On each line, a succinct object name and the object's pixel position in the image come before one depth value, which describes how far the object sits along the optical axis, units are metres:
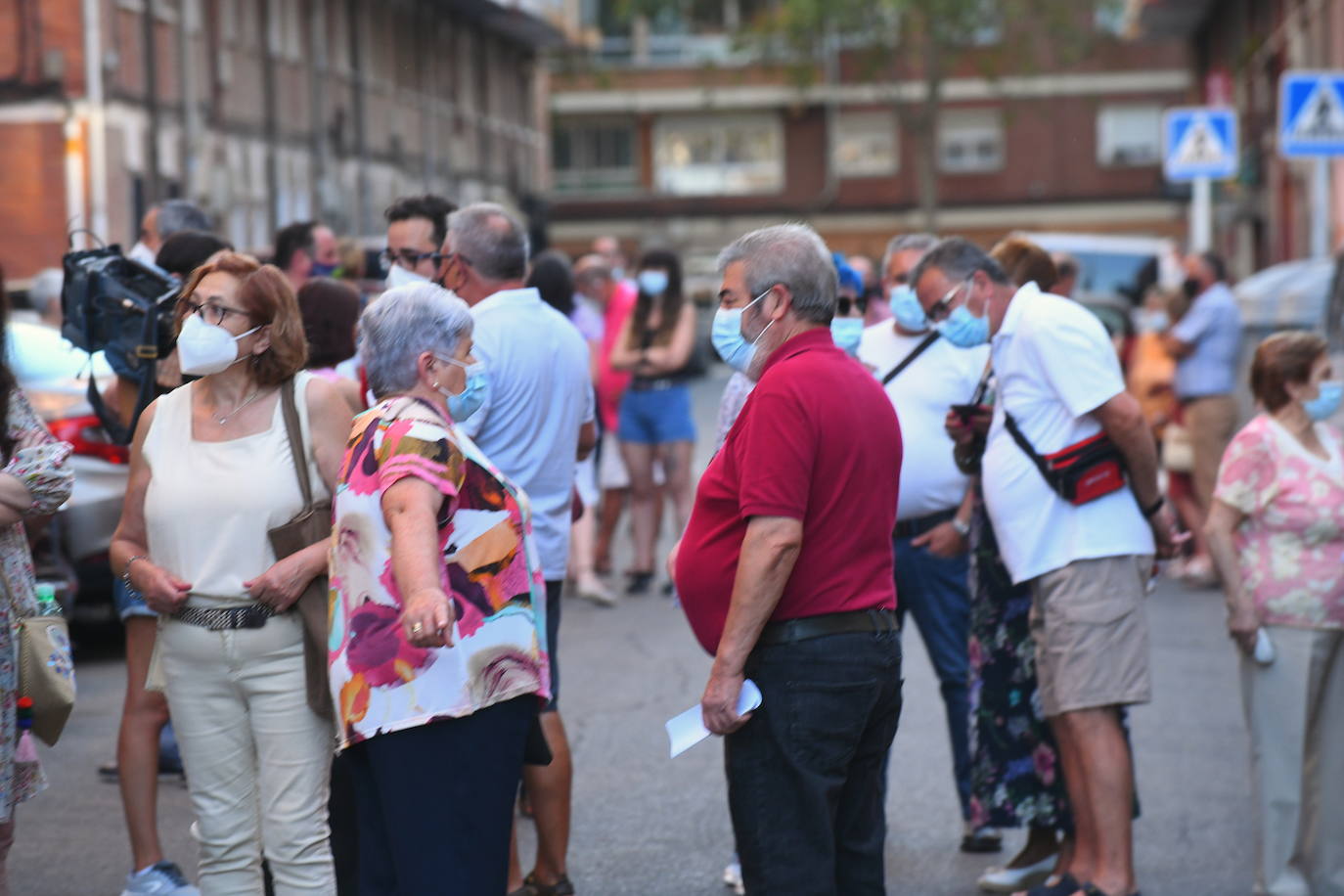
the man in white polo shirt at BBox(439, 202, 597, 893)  12.08
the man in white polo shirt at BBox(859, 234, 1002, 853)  13.80
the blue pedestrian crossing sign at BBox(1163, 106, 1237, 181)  33.94
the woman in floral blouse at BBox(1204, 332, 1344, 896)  12.61
